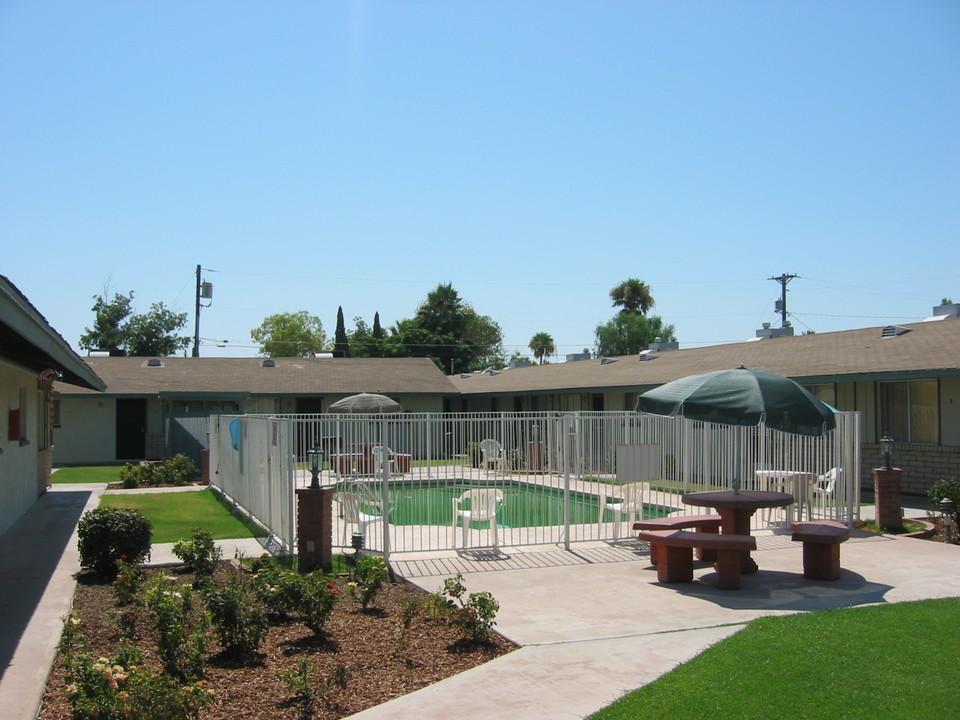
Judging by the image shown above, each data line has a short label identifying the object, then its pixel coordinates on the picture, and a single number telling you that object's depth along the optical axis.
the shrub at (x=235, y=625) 6.69
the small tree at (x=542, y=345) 76.62
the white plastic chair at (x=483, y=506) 11.74
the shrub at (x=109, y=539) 9.86
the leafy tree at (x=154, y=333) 60.66
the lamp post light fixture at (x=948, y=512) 12.48
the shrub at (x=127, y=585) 8.31
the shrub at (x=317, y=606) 7.20
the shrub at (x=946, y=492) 12.54
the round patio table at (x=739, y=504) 10.12
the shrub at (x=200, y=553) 9.47
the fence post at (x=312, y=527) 10.34
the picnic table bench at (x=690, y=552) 9.28
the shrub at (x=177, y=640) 6.03
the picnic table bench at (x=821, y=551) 9.65
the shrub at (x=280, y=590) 7.43
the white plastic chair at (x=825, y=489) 13.68
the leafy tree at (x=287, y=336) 77.06
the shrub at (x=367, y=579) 8.27
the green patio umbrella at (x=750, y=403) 9.97
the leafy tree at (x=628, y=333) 67.00
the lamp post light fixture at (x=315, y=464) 10.53
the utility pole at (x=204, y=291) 49.78
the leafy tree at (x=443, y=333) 63.19
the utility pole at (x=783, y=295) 50.94
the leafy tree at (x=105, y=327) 60.50
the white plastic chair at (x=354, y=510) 11.66
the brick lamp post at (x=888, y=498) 13.32
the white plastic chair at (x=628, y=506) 12.70
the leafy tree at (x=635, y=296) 69.62
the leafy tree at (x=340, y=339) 65.31
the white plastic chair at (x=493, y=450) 12.76
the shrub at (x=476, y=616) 7.06
